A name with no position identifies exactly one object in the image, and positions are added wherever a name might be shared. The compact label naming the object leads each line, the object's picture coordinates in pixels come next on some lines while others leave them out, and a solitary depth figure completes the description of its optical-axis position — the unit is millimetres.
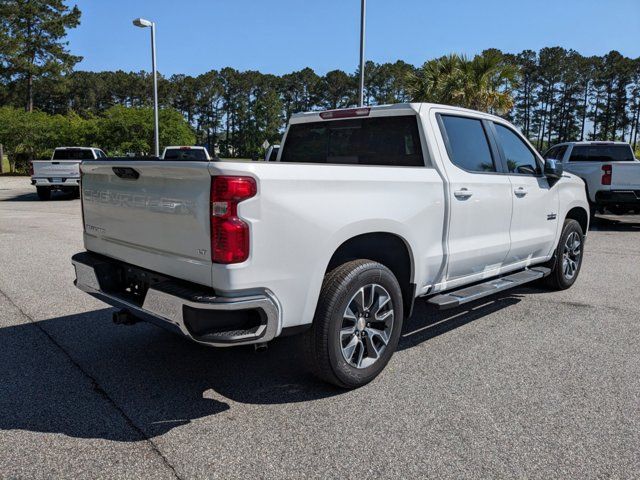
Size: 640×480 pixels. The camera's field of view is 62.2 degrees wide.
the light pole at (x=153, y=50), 24703
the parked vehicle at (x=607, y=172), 12070
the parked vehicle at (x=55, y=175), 17953
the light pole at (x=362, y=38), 17281
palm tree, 23641
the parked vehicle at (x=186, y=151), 17938
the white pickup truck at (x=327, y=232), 2861
